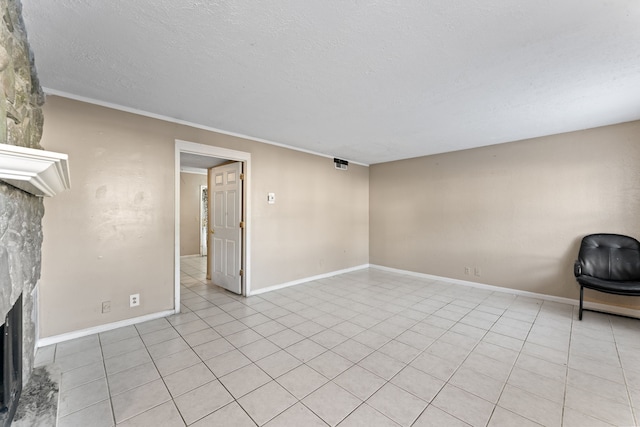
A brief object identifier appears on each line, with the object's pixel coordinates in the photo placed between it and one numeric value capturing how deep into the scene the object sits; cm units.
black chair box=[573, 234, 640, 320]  311
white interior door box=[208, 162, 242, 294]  400
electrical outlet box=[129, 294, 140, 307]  287
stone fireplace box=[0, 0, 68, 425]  113
